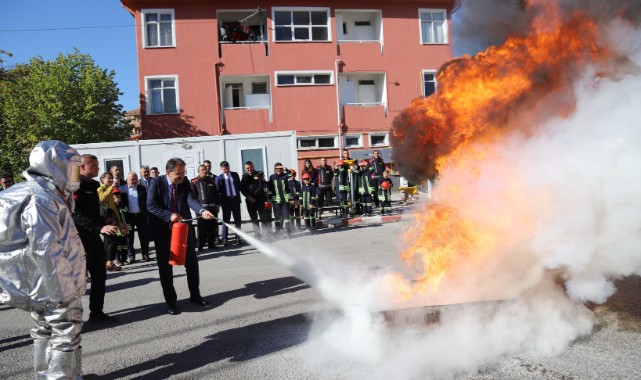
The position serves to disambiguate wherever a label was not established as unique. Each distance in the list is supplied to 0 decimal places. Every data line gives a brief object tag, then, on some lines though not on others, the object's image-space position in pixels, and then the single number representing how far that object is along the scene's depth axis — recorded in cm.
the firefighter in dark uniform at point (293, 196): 1283
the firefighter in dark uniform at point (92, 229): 553
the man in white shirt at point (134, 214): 998
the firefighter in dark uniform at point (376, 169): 1547
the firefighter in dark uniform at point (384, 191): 1516
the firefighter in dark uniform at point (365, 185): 1513
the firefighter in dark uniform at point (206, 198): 1082
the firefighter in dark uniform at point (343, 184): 1516
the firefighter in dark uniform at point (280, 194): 1220
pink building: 2275
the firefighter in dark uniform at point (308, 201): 1323
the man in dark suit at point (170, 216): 602
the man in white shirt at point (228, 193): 1141
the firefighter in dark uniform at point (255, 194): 1168
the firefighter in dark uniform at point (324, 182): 1530
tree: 2131
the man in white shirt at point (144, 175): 1041
